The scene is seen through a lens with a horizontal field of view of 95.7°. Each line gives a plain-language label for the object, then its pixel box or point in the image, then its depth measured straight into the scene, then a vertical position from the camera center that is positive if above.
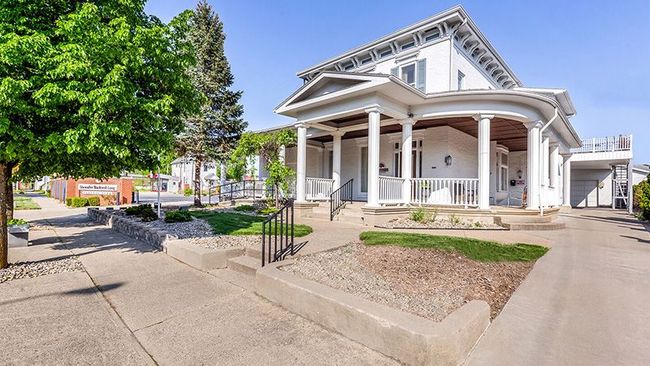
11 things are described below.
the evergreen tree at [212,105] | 16.45 +4.76
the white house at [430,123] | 9.19 +2.38
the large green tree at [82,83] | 4.04 +1.52
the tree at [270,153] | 11.84 +1.38
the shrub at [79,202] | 16.80 -1.14
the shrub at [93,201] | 17.62 -1.13
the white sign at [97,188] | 18.39 -0.36
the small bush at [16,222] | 6.97 -0.98
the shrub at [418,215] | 9.16 -0.90
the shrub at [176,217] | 9.35 -1.09
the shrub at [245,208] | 12.91 -1.07
